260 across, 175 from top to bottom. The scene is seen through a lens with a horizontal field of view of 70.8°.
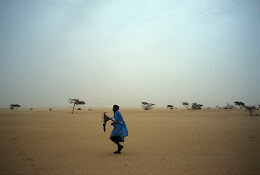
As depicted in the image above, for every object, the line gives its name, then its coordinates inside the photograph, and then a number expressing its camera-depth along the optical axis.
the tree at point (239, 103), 57.75
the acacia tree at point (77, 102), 51.16
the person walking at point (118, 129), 7.54
